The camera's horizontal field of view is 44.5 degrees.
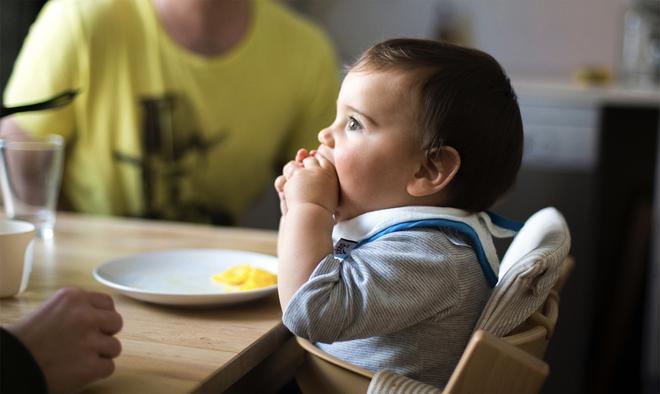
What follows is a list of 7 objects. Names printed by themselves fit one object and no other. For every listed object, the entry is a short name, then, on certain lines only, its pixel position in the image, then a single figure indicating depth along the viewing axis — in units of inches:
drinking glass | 51.6
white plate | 37.7
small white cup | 39.2
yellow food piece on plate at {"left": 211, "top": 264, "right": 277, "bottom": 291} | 41.1
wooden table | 30.8
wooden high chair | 27.7
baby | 32.1
